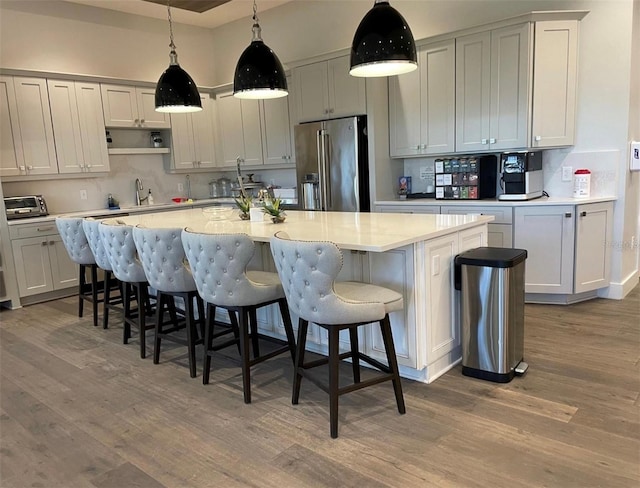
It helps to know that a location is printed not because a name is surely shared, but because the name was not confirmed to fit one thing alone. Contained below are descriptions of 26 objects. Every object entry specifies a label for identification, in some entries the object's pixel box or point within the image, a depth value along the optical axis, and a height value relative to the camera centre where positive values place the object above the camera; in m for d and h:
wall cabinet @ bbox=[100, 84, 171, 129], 5.82 +0.91
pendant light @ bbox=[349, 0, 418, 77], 2.74 +0.74
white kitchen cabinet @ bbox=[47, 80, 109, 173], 5.39 +0.67
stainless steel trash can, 2.69 -0.82
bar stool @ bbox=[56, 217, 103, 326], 4.12 -0.53
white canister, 4.23 -0.19
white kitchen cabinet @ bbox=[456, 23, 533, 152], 4.18 +0.69
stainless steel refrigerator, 5.12 +0.09
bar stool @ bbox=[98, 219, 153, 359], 3.39 -0.56
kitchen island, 2.64 -0.56
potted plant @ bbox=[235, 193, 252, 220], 3.78 -0.22
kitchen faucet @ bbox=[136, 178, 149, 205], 6.38 -0.12
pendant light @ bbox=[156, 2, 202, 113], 3.95 +0.74
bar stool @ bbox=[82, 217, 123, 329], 3.80 -0.56
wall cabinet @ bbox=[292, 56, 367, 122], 5.09 +0.89
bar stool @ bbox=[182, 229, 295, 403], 2.59 -0.56
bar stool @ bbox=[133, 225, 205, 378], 2.98 -0.55
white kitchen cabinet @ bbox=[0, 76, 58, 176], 5.02 +0.62
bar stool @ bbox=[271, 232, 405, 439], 2.19 -0.63
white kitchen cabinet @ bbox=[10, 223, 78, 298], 4.97 -0.78
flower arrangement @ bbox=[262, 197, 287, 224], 3.43 -0.24
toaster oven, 5.00 -0.21
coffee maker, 4.24 -0.10
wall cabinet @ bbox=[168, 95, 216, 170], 6.55 +0.55
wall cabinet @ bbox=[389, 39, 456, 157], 4.67 +0.63
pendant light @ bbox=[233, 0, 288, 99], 3.46 +0.75
